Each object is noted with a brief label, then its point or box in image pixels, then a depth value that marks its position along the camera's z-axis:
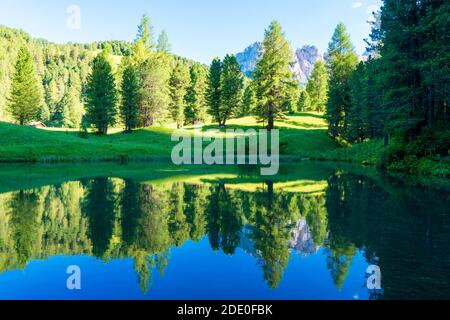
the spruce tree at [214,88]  79.25
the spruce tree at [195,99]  89.44
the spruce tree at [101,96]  66.81
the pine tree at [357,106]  54.44
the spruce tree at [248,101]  99.25
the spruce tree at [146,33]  90.44
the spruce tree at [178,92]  86.62
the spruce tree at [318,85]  99.34
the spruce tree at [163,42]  102.75
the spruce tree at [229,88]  77.06
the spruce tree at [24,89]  69.50
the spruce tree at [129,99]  69.88
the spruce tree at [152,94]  76.62
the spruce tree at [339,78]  62.03
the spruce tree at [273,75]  64.25
